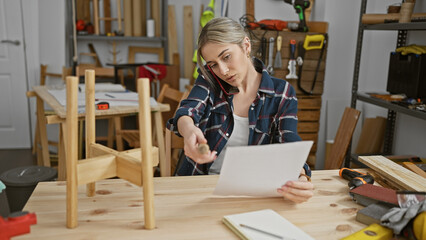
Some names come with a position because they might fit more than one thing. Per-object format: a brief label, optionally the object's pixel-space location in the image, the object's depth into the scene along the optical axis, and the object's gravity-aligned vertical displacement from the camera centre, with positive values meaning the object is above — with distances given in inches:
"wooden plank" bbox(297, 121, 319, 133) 124.8 -27.7
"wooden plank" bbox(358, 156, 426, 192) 47.1 -16.9
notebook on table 36.3 -18.1
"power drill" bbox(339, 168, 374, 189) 49.4 -17.8
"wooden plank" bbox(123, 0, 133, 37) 185.3 +7.9
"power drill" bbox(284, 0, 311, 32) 121.5 +8.7
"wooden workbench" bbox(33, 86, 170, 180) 95.5 -20.4
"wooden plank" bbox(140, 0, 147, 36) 189.1 +9.9
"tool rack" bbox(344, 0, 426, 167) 98.0 -15.1
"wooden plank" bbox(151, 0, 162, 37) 190.2 +10.4
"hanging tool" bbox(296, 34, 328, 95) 119.6 -2.1
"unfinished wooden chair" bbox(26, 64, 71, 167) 127.0 -29.0
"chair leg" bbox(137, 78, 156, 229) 35.3 -10.5
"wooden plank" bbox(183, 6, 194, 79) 192.9 -2.3
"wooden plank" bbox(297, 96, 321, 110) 124.6 -20.0
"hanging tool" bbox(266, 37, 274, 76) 117.3 -4.5
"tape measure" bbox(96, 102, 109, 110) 101.5 -18.3
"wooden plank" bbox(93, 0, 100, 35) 180.6 +9.3
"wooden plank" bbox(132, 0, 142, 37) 184.5 +8.0
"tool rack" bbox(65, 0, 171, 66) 181.0 -1.6
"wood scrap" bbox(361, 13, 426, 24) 92.0 +5.8
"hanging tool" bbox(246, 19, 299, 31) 119.6 +4.0
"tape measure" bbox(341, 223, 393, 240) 36.0 -17.8
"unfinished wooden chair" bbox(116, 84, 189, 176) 115.2 -24.5
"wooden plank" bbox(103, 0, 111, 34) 185.0 +9.8
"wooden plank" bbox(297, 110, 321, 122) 125.5 -24.1
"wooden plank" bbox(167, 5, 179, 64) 190.7 +1.4
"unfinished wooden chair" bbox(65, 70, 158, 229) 35.5 -12.1
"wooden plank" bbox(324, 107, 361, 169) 111.9 -28.2
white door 170.1 -21.3
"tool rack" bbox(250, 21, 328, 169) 118.5 -11.5
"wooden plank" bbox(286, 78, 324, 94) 122.9 -14.7
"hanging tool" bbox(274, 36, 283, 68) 117.5 -5.3
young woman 55.4 -10.4
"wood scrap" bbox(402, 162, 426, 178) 55.9 -18.6
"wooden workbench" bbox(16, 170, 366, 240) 37.1 -18.4
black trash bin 87.7 -33.4
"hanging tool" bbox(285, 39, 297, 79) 118.7 -7.4
